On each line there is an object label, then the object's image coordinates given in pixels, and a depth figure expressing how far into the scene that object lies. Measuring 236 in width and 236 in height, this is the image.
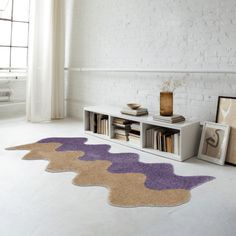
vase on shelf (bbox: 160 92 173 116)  2.74
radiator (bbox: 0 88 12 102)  4.25
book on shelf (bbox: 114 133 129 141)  3.10
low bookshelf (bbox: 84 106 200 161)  2.62
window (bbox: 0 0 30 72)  4.29
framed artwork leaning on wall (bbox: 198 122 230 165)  2.51
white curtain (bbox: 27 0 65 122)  3.98
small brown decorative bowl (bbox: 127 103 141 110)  3.03
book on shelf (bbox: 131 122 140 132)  2.98
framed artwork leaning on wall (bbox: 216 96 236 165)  2.50
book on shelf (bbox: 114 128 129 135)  3.09
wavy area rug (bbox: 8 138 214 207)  1.84
